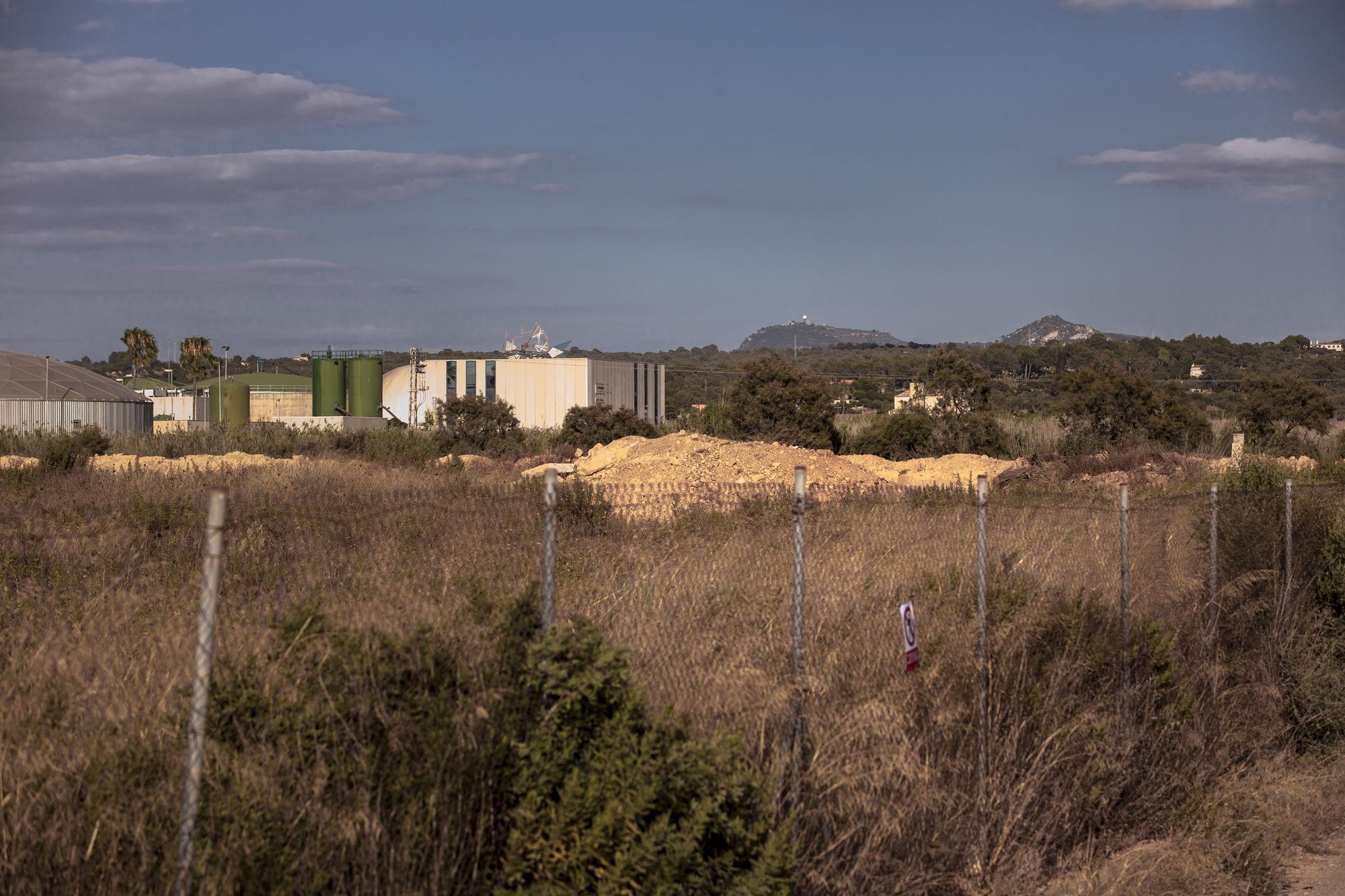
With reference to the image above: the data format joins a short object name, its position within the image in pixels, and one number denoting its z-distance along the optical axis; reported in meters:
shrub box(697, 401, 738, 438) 49.62
